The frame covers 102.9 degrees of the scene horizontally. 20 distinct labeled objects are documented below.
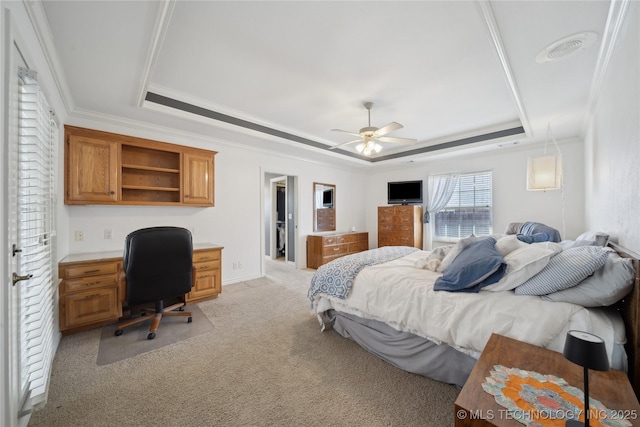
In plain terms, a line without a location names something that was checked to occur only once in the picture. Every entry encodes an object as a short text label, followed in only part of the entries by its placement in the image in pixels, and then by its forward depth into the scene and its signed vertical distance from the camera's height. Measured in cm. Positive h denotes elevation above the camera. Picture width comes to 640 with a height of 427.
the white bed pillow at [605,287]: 133 -42
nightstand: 87 -70
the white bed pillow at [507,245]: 201 -28
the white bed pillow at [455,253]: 224 -38
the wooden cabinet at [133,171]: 288 +54
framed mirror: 593 +10
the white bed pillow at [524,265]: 168 -37
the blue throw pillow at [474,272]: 177 -44
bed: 138 -63
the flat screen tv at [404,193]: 597 +44
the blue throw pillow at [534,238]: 255 -28
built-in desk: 251 -80
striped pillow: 149 -37
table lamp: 70 -41
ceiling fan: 321 +98
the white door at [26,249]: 122 -22
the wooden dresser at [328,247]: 545 -80
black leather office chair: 239 -55
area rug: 226 -125
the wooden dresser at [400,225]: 573 -34
